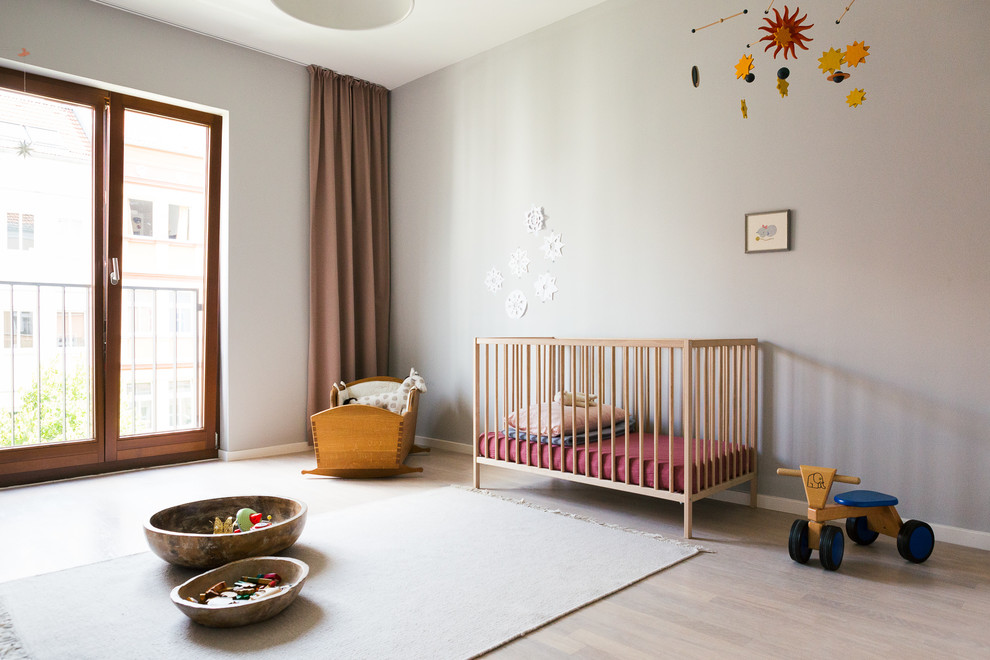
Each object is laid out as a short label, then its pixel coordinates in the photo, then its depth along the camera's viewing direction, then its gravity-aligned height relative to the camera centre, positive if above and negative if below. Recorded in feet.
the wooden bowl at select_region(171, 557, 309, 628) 5.65 -2.38
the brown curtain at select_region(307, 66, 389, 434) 14.79 +2.30
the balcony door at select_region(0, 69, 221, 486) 11.62 +0.96
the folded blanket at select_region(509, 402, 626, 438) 9.83 -1.37
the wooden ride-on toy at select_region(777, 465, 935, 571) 7.27 -2.23
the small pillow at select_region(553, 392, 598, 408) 10.68 -1.15
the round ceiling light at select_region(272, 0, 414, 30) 6.36 +3.14
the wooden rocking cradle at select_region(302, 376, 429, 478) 11.83 -2.00
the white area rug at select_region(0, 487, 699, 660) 5.54 -2.64
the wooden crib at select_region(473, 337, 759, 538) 8.66 -1.47
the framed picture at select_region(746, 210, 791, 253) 9.64 +1.46
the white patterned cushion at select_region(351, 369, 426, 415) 13.35 -1.40
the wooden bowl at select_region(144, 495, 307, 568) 6.74 -2.22
